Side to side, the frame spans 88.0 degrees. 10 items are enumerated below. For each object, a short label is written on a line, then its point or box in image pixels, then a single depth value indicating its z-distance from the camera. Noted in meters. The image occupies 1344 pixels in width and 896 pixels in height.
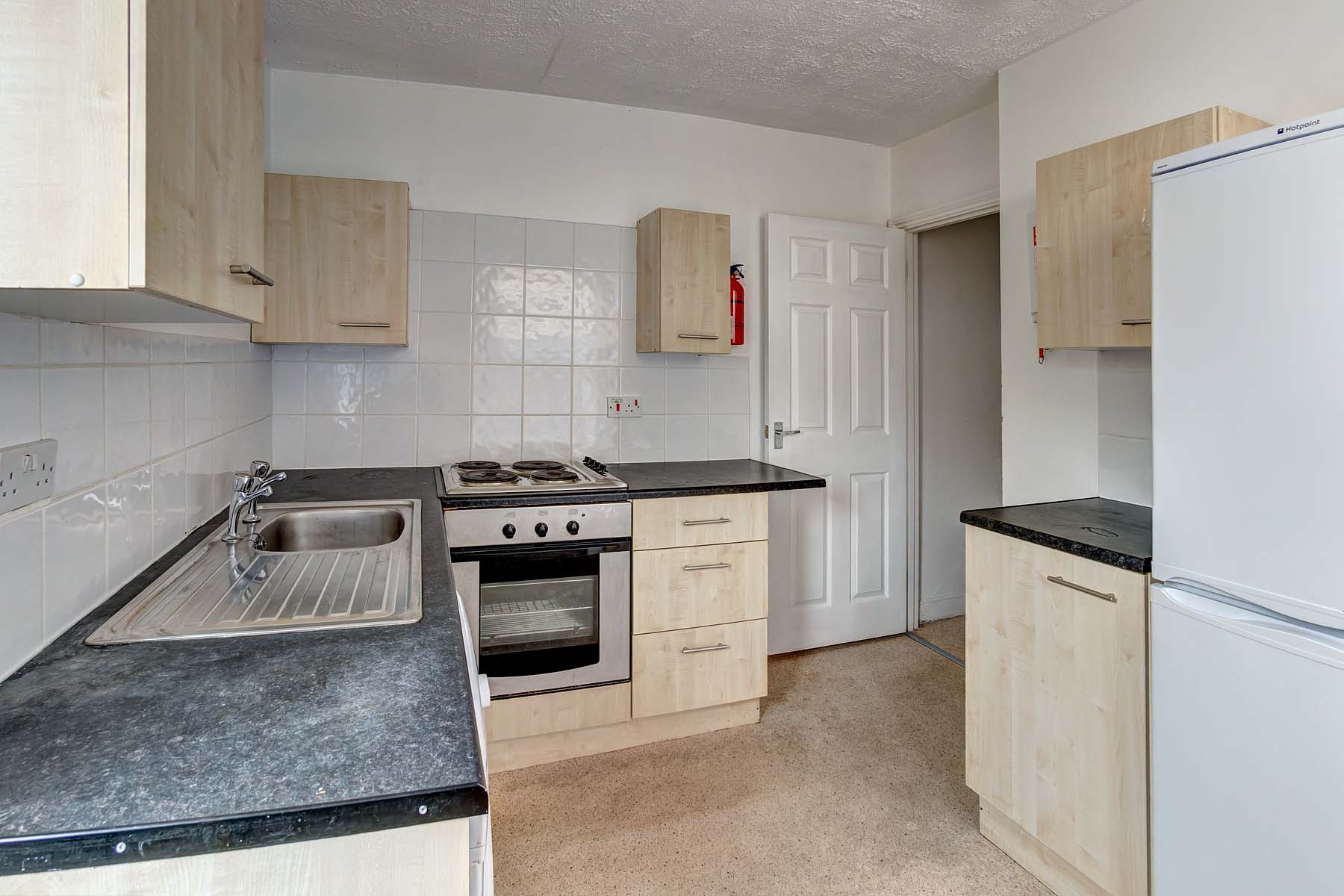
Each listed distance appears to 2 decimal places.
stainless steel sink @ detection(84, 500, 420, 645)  1.07
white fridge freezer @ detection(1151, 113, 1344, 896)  1.19
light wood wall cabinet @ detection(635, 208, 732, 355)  2.76
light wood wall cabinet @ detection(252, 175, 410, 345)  2.29
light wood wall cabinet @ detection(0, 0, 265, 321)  0.64
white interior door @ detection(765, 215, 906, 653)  3.28
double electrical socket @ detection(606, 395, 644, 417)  3.01
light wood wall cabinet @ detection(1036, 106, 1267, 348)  1.80
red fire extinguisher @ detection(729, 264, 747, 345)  3.06
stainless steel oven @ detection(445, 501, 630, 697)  2.24
